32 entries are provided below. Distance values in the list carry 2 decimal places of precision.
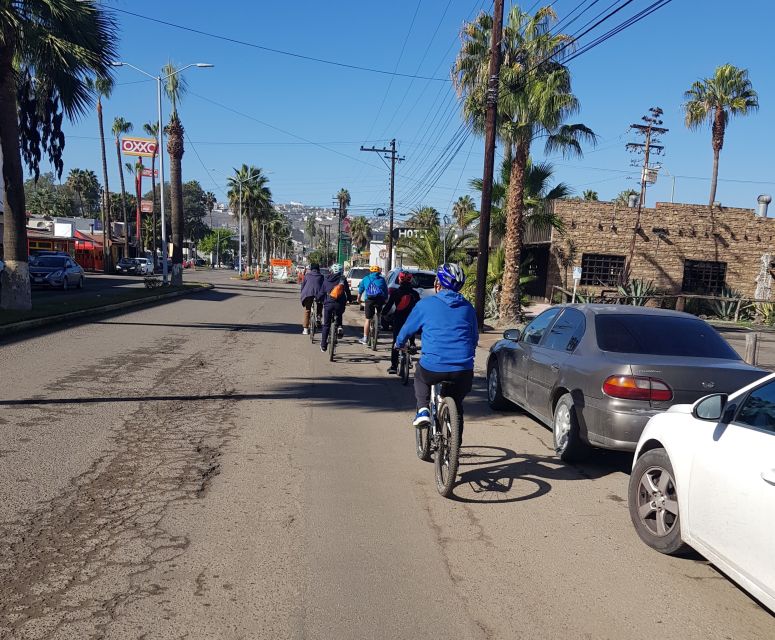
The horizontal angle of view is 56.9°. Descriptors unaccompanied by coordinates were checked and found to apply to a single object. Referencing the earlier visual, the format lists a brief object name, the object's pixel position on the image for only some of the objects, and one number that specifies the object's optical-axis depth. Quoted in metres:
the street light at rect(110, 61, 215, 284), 33.17
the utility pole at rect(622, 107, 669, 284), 41.66
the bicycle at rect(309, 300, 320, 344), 15.84
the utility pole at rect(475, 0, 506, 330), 19.45
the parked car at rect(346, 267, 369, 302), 34.08
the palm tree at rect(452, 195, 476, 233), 80.59
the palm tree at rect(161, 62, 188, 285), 37.03
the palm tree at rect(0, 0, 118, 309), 16.06
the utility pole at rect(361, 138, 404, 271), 48.03
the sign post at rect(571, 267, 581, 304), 25.73
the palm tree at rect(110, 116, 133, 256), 67.57
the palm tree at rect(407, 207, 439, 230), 90.86
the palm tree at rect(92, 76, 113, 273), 57.16
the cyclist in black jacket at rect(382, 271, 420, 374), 11.58
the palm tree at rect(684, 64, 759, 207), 38.97
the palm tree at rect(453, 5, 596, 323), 21.73
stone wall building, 32.50
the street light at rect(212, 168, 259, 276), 67.94
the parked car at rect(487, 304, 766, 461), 6.10
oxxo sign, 44.28
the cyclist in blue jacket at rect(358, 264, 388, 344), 14.12
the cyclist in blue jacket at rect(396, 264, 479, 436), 6.05
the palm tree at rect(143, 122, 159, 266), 68.46
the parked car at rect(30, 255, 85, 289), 29.59
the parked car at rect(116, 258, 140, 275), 61.48
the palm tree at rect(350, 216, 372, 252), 116.06
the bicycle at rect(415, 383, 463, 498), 5.62
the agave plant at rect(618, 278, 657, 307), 27.00
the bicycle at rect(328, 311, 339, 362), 13.26
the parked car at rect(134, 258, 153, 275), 59.74
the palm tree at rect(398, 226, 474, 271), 33.31
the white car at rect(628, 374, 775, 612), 3.59
